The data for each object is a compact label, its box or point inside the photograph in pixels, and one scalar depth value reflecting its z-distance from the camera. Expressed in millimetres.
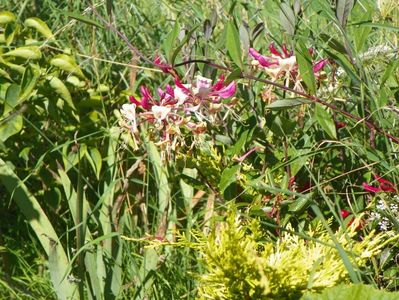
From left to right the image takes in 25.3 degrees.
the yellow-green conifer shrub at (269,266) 1867
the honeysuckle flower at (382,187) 2195
